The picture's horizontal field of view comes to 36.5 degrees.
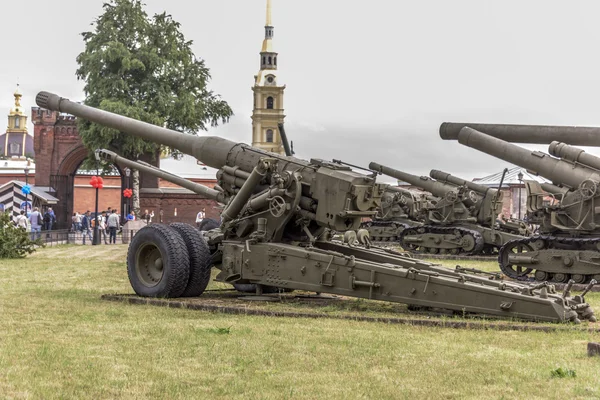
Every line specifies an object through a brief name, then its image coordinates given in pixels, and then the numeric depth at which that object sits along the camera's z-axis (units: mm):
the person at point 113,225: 34281
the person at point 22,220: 29078
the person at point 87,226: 37594
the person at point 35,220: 33816
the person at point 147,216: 48088
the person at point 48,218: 41906
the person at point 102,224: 34806
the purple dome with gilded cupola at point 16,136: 107269
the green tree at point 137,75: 43906
